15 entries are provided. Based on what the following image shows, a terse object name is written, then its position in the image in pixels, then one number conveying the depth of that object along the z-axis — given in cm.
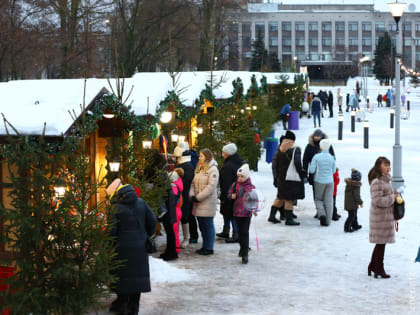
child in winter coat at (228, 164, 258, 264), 991
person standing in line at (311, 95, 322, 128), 3369
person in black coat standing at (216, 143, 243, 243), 1123
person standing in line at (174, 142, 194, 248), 1106
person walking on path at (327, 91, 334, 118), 3997
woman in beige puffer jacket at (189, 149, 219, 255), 1063
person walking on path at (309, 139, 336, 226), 1265
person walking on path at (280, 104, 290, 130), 3254
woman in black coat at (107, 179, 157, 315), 741
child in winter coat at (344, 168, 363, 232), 1198
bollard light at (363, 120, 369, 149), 2512
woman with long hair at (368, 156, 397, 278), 924
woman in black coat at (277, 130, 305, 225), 1278
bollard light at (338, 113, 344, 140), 2820
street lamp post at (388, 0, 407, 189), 1603
